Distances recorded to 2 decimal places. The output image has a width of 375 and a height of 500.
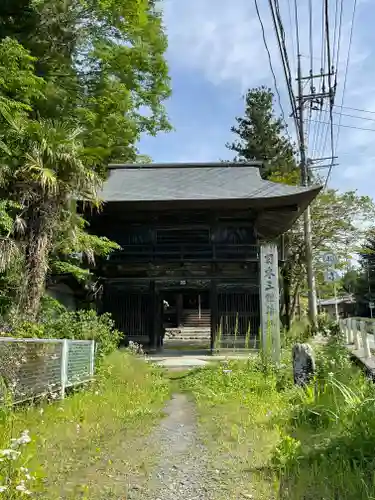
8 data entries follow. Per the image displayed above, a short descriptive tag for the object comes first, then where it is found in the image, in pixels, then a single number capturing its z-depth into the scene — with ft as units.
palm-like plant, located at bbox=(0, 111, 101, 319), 26.89
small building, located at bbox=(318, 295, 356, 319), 174.04
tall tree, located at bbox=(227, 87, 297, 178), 112.16
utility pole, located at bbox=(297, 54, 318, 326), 54.70
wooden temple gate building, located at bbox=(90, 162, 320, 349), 44.62
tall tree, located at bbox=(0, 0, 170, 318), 27.71
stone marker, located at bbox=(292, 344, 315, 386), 21.39
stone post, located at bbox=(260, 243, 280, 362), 31.48
